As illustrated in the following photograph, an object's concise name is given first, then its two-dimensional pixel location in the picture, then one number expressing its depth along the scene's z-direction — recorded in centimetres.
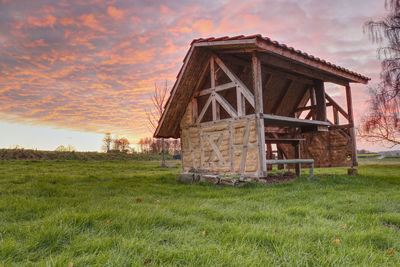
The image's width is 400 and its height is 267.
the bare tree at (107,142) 3753
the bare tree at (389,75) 1337
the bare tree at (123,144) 3444
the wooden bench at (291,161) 785
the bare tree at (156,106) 2403
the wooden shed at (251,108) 810
